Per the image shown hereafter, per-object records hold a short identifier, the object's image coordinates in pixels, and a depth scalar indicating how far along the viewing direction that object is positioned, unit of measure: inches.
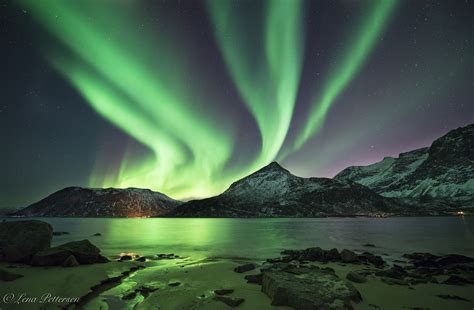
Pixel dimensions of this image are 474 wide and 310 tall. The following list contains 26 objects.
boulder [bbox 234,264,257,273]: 823.1
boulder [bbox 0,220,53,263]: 879.7
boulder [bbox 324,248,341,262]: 1077.0
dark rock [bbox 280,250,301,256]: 1342.3
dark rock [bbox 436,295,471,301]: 558.3
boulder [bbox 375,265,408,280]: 736.8
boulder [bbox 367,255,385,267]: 999.4
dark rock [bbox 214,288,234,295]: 565.3
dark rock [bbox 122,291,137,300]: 561.9
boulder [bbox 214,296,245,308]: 497.7
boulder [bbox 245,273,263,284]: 643.1
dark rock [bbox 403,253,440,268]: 984.9
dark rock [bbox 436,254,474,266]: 988.0
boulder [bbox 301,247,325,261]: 1102.9
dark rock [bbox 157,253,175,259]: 1264.0
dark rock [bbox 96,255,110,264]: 956.0
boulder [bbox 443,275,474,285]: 676.7
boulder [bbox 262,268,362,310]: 442.9
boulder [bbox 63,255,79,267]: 821.9
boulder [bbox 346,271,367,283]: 666.8
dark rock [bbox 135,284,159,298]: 593.3
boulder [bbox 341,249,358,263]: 1032.8
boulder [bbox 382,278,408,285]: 659.9
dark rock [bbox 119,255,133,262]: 1137.4
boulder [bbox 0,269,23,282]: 634.2
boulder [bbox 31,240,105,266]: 820.6
